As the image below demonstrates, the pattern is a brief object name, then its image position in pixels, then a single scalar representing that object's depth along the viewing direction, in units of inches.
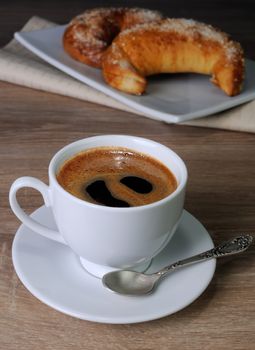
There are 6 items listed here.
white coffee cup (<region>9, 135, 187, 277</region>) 22.8
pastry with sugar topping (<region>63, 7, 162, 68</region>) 37.3
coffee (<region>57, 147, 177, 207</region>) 23.8
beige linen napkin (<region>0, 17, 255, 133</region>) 34.0
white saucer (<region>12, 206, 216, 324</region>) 22.7
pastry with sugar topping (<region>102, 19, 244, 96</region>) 35.5
